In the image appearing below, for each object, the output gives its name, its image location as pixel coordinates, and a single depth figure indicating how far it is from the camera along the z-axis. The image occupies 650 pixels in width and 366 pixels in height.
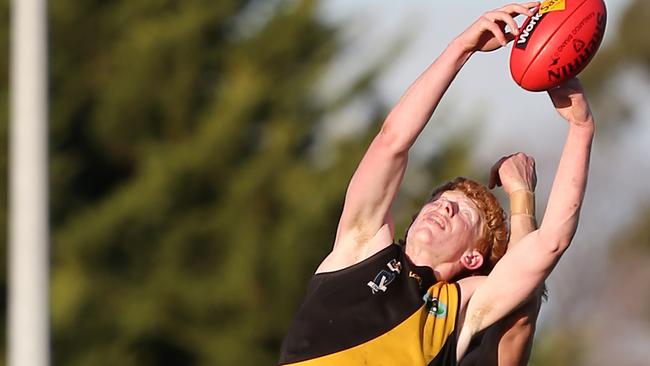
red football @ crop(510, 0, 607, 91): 11.98
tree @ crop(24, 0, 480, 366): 50.84
